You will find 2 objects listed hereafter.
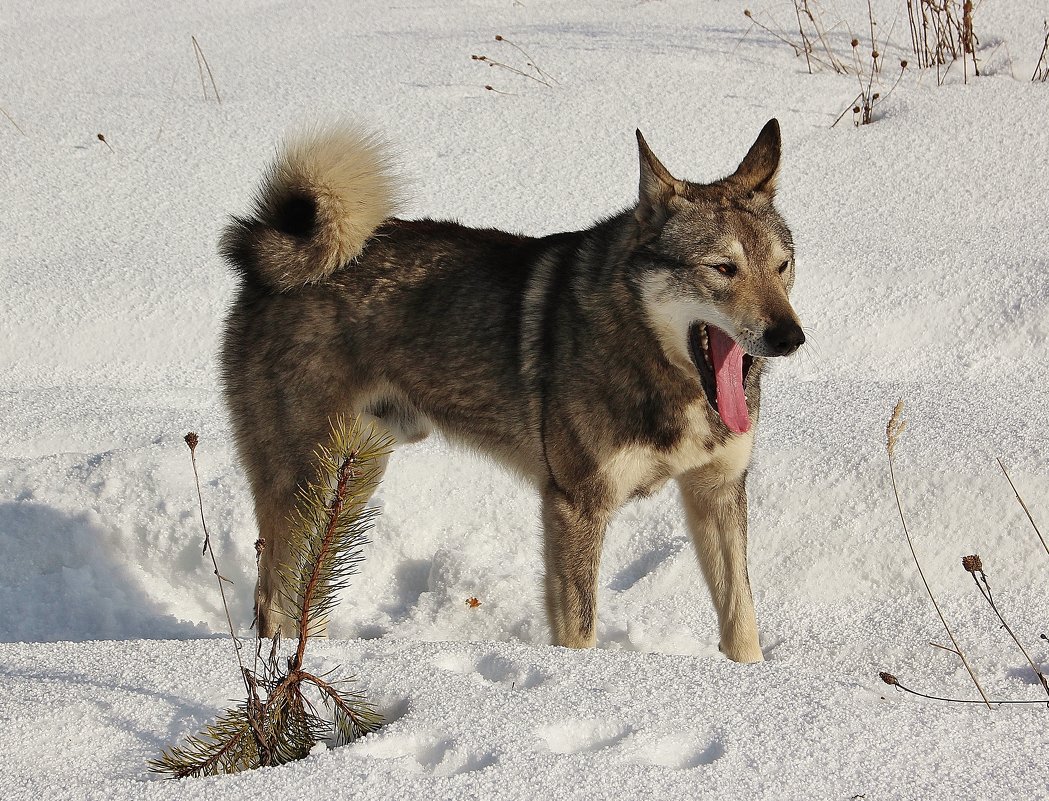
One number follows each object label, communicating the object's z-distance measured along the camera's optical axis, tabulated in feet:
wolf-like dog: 19.01
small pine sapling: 12.17
